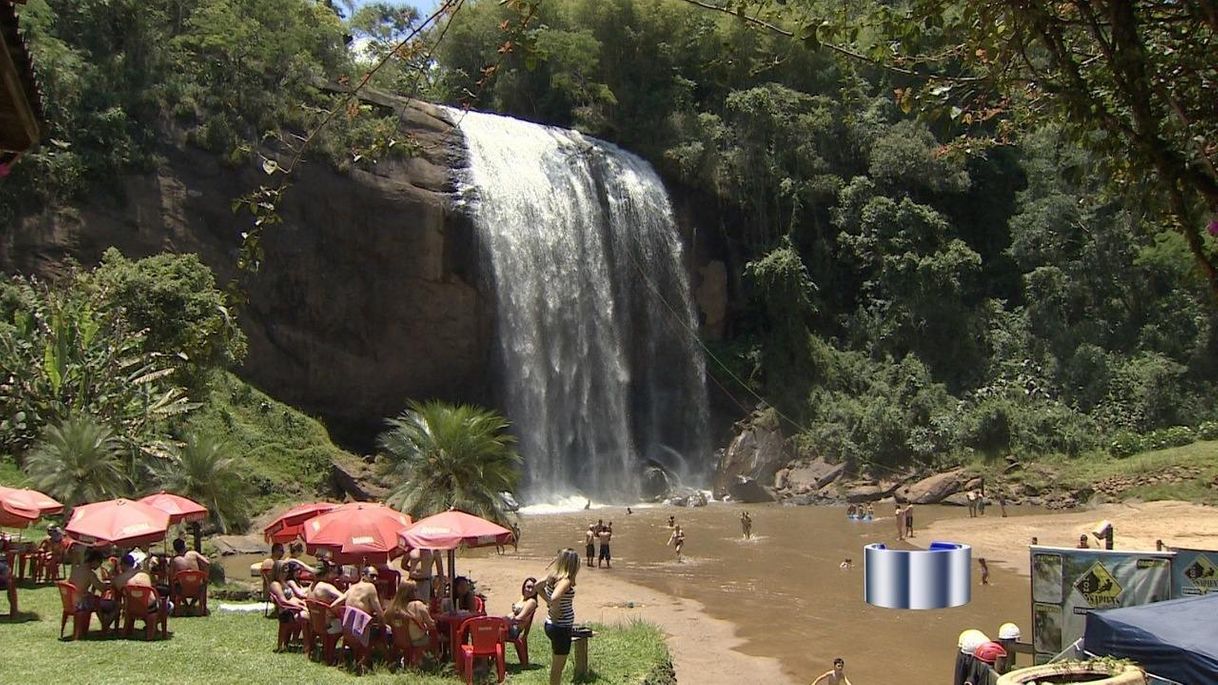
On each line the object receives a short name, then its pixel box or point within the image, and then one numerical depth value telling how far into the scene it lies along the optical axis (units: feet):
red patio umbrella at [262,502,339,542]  54.60
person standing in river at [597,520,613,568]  76.84
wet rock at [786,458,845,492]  129.39
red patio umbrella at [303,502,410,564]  42.68
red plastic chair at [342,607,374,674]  35.73
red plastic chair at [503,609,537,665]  36.88
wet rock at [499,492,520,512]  70.85
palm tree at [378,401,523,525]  66.59
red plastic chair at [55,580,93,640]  37.86
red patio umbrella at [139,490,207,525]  49.78
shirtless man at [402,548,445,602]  40.78
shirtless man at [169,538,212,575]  45.68
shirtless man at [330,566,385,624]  36.24
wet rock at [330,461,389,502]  100.01
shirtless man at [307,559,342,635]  36.70
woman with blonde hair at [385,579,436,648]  35.70
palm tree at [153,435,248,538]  67.05
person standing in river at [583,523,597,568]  77.42
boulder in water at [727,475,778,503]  125.29
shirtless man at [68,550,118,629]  38.30
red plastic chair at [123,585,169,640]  38.55
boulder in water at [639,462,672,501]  127.65
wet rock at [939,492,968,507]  117.19
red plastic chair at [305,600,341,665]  36.70
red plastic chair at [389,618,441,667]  35.78
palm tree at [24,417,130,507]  60.18
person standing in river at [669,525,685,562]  80.21
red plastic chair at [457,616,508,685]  34.83
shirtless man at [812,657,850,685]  33.94
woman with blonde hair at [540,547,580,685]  31.12
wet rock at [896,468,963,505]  118.93
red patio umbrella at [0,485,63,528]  45.60
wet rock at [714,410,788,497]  131.85
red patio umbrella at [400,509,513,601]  40.09
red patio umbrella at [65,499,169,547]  40.63
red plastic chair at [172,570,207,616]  45.27
